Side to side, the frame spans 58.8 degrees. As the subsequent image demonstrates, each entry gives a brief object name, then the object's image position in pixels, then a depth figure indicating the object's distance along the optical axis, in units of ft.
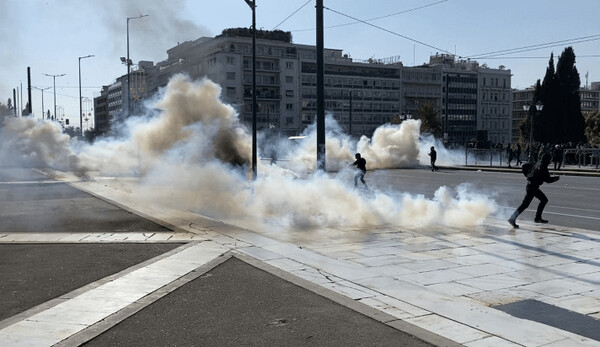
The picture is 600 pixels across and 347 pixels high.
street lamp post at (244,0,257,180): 56.08
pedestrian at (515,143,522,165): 125.53
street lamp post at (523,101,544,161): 118.21
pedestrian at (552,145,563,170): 101.10
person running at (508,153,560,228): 37.24
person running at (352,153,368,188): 58.07
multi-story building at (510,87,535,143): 488.44
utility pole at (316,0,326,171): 43.55
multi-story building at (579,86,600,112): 515.09
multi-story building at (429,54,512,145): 371.97
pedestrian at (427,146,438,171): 113.09
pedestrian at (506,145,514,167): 122.54
